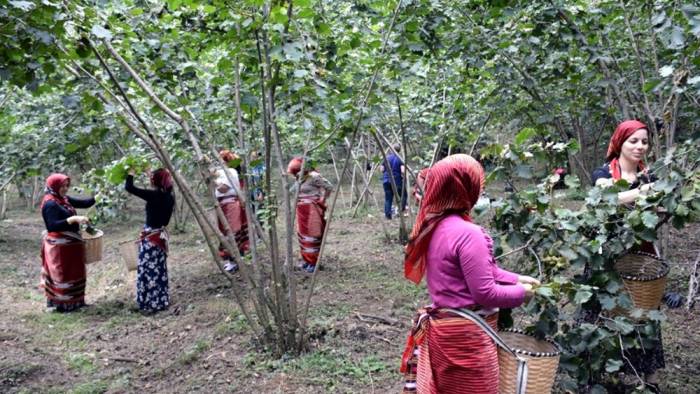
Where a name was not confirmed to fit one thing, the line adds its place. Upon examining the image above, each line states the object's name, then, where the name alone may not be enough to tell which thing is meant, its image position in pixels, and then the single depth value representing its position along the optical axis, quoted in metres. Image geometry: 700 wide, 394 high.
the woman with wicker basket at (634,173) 3.33
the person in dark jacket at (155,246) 6.18
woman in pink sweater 2.30
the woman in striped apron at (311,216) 7.66
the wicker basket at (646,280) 3.11
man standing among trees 11.78
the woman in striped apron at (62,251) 6.35
